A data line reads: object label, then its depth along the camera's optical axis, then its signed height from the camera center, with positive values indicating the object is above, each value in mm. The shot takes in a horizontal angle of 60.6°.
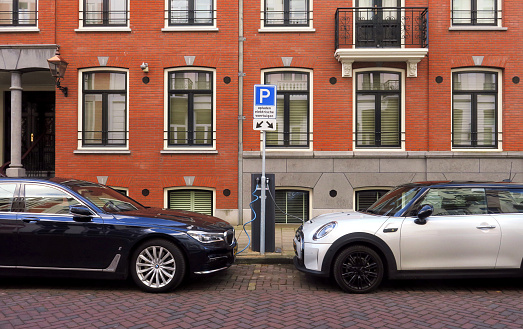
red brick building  12086 +1909
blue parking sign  8352 +1162
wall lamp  11445 +2507
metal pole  8344 -1045
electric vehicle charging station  8477 -1003
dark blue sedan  6062 -1130
